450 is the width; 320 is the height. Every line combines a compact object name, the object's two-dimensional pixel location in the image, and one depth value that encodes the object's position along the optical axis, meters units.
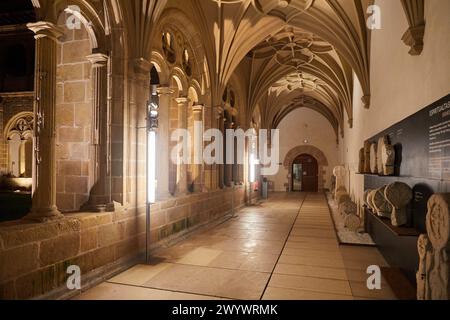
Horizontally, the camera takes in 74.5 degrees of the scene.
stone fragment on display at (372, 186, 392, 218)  3.46
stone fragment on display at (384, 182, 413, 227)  2.97
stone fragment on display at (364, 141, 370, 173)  5.21
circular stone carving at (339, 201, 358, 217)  6.53
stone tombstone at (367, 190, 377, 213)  3.65
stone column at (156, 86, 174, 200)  5.00
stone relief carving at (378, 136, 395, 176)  3.69
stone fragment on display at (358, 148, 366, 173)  5.65
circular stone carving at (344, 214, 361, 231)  5.70
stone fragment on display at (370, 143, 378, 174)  4.52
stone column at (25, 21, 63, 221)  2.81
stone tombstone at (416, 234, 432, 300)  1.96
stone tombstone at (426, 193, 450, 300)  1.76
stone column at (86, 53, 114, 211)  3.50
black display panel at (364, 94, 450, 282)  2.33
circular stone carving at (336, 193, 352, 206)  7.98
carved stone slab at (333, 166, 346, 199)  10.09
